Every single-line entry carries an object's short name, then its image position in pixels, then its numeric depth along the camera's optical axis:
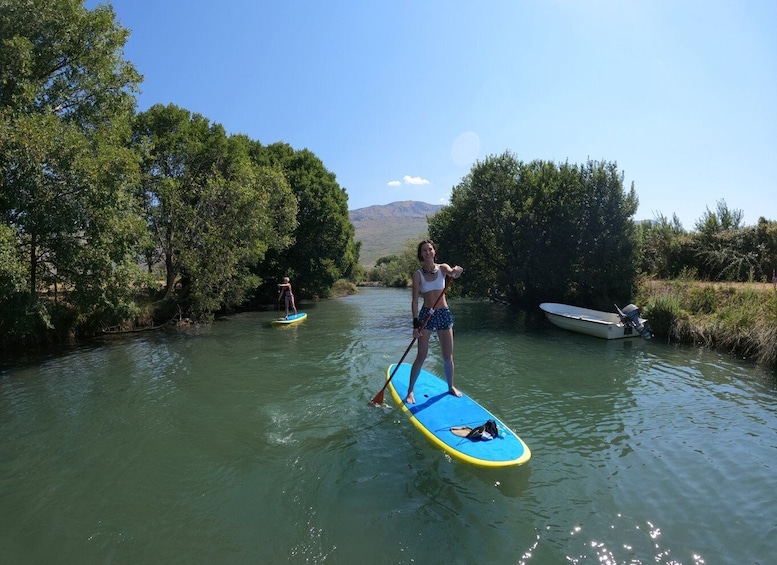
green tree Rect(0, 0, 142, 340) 11.28
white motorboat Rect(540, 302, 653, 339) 15.30
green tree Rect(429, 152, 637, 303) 20.92
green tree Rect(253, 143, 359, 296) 32.22
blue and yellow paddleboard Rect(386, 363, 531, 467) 5.42
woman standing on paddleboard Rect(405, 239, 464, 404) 7.16
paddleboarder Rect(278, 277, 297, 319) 22.03
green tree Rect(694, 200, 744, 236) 23.48
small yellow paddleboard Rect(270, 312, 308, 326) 19.99
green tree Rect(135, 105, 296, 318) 19.70
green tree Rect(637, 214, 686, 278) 23.16
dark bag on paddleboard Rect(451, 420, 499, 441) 5.89
